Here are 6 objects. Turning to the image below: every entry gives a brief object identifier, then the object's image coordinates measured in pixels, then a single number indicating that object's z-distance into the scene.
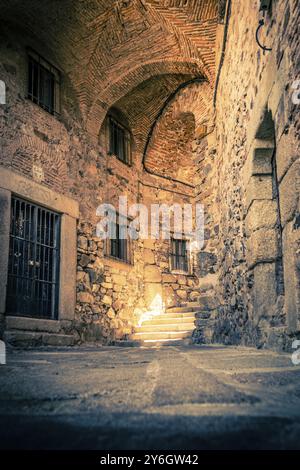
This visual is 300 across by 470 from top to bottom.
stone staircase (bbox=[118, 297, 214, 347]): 7.05
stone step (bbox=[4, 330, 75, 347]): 5.81
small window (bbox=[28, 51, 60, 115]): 7.12
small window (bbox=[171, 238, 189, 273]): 10.62
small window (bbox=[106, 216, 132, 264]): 8.78
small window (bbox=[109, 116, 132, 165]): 9.23
